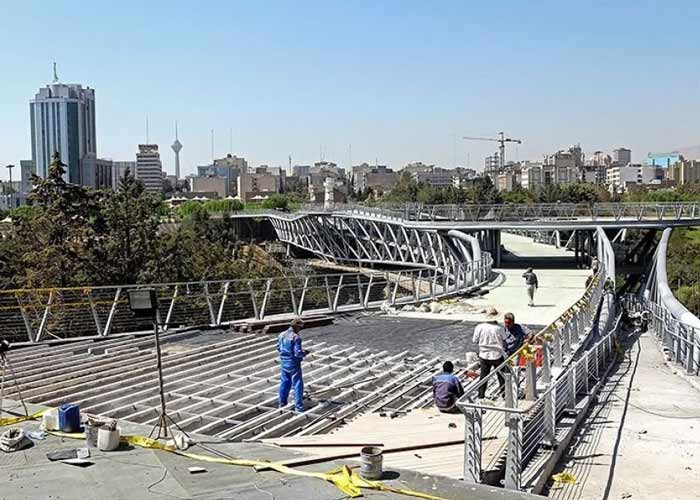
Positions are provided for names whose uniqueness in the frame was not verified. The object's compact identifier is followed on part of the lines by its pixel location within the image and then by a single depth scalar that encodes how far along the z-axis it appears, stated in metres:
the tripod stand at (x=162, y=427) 8.73
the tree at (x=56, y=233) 38.41
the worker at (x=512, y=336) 12.16
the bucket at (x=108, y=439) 8.30
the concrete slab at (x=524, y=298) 22.97
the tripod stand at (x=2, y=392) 9.98
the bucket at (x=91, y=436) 8.51
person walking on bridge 25.98
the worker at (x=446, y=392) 10.62
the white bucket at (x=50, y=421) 9.05
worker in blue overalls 11.23
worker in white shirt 11.77
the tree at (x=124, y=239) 43.19
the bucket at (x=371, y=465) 7.24
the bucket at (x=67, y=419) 9.03
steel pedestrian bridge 8.48
